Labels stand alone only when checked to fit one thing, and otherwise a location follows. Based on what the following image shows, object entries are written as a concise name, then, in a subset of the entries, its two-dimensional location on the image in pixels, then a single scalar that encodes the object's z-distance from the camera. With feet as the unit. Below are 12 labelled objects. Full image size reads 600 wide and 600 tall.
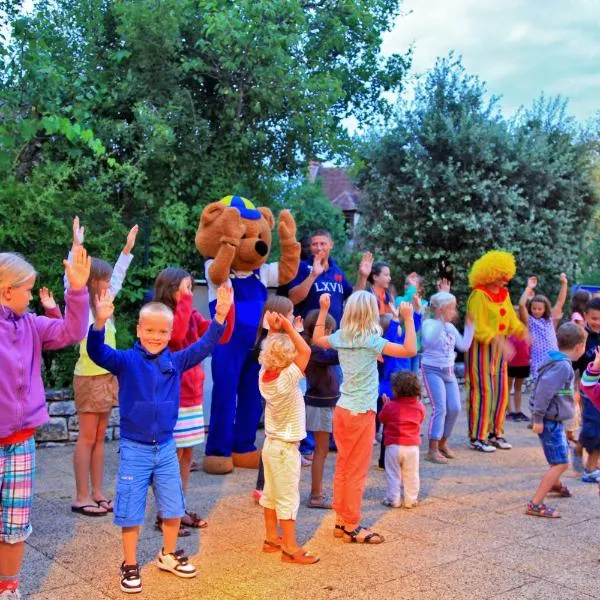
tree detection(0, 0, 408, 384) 25.39
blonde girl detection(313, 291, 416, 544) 15.88
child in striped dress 16.02
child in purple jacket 11.68
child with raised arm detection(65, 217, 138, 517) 16.87
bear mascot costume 21.26
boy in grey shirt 18.08
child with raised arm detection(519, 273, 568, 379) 28.32
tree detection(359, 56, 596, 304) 40.40
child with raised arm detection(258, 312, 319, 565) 14.87
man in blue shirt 23.44
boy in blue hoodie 12.87
